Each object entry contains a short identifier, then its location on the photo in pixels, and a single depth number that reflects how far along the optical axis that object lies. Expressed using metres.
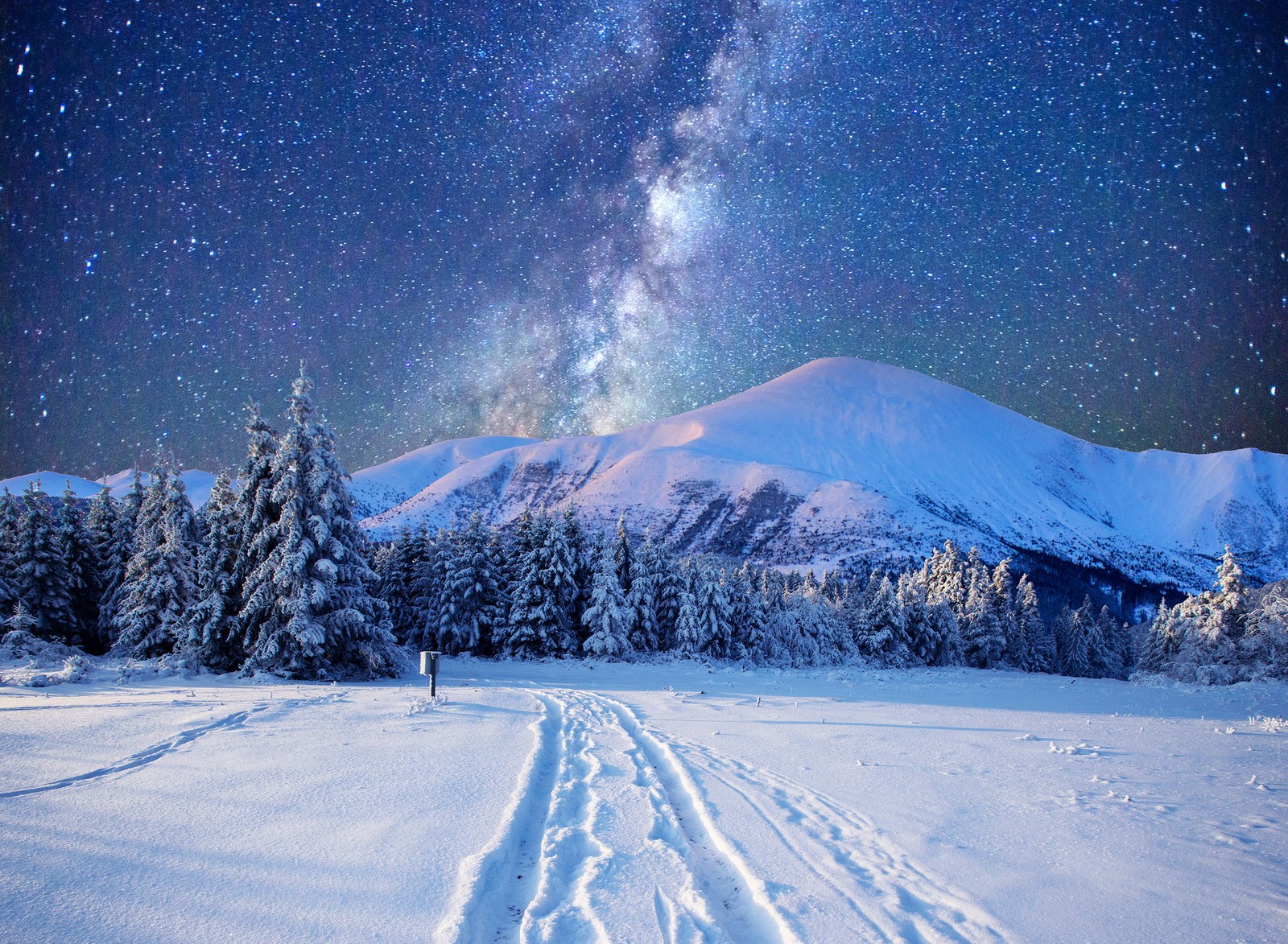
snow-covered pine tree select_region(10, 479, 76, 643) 28.81
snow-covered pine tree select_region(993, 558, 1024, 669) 54.50
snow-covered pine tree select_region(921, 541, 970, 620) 54.91
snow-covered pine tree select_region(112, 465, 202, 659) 23.56
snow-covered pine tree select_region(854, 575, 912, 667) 47.38
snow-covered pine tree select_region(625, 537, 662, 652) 38.22
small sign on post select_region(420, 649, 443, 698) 13.36
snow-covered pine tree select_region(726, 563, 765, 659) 42.25
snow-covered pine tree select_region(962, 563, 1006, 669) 51.84
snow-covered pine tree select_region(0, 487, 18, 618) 27.18
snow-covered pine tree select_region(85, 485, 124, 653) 32.19
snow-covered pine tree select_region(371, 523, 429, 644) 38.00
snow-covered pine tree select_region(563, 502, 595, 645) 38.03
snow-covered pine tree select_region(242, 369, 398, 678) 20.11
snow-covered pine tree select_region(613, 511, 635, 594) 40.69
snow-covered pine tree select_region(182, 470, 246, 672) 20.84
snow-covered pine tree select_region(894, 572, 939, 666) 48.91
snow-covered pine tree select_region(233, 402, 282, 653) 20.64
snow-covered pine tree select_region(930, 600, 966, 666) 49.81
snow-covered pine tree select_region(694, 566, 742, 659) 39.34
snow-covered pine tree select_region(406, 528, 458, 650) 35.72
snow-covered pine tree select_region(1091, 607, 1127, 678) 61.12
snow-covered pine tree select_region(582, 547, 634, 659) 34.75
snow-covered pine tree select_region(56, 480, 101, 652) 31.61
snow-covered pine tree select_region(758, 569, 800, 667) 42.28
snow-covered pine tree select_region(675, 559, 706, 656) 38.50
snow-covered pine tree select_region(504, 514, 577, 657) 34.81
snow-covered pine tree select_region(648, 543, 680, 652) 40.84
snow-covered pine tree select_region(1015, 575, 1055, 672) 56.03
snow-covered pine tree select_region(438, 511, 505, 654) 34.88
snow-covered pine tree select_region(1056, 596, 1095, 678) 59.50
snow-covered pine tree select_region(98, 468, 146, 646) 32.34
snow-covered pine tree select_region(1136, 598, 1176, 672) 40.25
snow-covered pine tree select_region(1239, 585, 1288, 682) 29.98
